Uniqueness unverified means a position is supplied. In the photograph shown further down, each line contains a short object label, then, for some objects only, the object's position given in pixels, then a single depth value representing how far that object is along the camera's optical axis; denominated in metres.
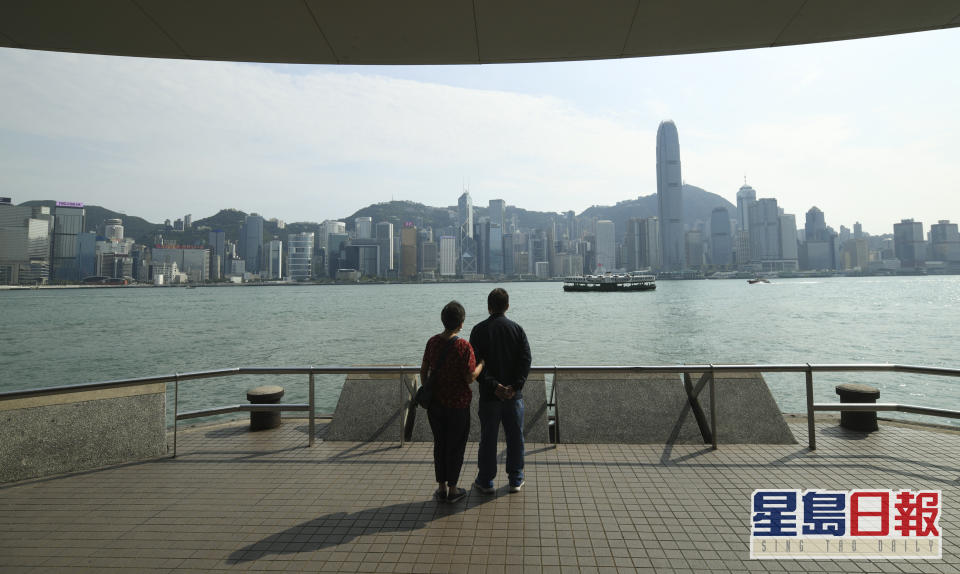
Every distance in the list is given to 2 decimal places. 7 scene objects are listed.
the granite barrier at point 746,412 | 5.76
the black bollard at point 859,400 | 6.10
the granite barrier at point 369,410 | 6.10
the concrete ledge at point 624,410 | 5.85
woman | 4.25
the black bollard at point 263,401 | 6.63
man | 4.42
